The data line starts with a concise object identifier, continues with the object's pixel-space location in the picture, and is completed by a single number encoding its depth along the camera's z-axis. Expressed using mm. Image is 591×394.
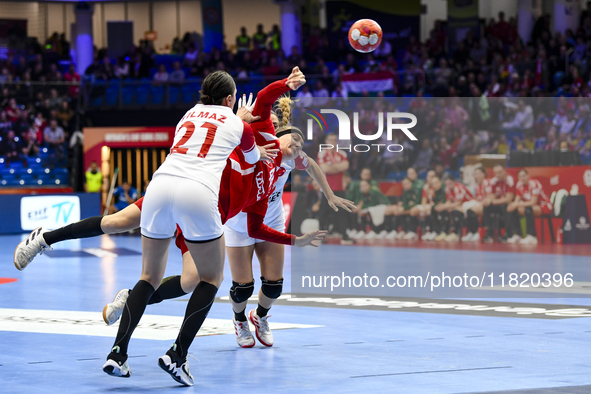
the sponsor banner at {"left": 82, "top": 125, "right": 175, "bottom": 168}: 22922
